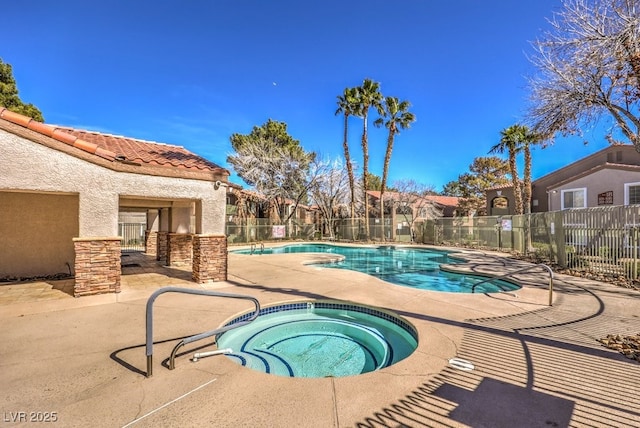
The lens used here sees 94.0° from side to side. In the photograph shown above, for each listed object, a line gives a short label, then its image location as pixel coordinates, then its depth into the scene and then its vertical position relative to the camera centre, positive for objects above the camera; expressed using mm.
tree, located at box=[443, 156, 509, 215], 32188 +4662
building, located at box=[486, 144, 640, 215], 16250 +2249
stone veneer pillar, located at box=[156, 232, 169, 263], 12234 -1119
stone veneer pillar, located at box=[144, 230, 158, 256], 14898 -1113
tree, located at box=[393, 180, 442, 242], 31141 +2085
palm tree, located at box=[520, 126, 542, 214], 19469 +3778
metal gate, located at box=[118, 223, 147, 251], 20177 -932
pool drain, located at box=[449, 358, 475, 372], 3407 -1687
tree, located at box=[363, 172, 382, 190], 47281 +6197
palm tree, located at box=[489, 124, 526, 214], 19703 +5114
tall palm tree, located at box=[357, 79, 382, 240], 24906 +9923
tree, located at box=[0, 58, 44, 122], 19109 +8120
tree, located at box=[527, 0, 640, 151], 5727 +3321
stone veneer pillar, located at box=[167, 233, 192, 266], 11164 -1072
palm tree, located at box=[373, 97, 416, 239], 24766 +8453
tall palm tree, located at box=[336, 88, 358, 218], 25281 +9543
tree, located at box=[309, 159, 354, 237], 27375 +3194
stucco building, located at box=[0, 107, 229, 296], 5961 +641
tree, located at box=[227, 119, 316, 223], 26141 +4388
